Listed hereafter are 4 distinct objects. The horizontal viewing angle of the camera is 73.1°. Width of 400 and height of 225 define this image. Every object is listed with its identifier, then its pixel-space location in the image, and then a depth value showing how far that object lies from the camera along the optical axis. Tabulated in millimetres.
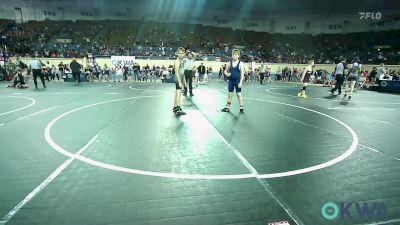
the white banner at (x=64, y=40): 35906
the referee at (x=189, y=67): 12086
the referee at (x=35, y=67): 15077
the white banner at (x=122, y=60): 27144
